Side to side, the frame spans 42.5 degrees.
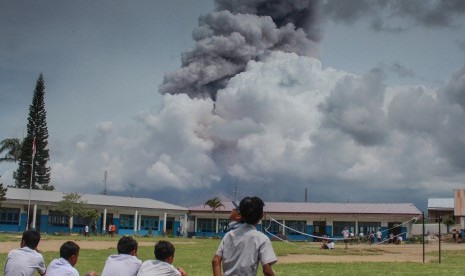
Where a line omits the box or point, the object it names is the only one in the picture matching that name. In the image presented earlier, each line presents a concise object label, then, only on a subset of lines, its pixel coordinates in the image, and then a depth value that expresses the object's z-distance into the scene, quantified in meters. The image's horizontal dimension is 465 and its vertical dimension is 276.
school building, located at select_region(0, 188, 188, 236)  58.88
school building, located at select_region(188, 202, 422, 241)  62.69
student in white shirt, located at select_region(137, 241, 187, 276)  6.17
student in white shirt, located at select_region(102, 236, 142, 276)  6.48
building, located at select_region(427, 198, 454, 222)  69.88
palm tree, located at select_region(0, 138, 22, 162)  63.44
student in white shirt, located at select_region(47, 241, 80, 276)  6.38
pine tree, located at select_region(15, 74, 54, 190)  70.94
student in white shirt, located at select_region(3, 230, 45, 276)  6.96
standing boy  5.33
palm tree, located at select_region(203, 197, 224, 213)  68.75
